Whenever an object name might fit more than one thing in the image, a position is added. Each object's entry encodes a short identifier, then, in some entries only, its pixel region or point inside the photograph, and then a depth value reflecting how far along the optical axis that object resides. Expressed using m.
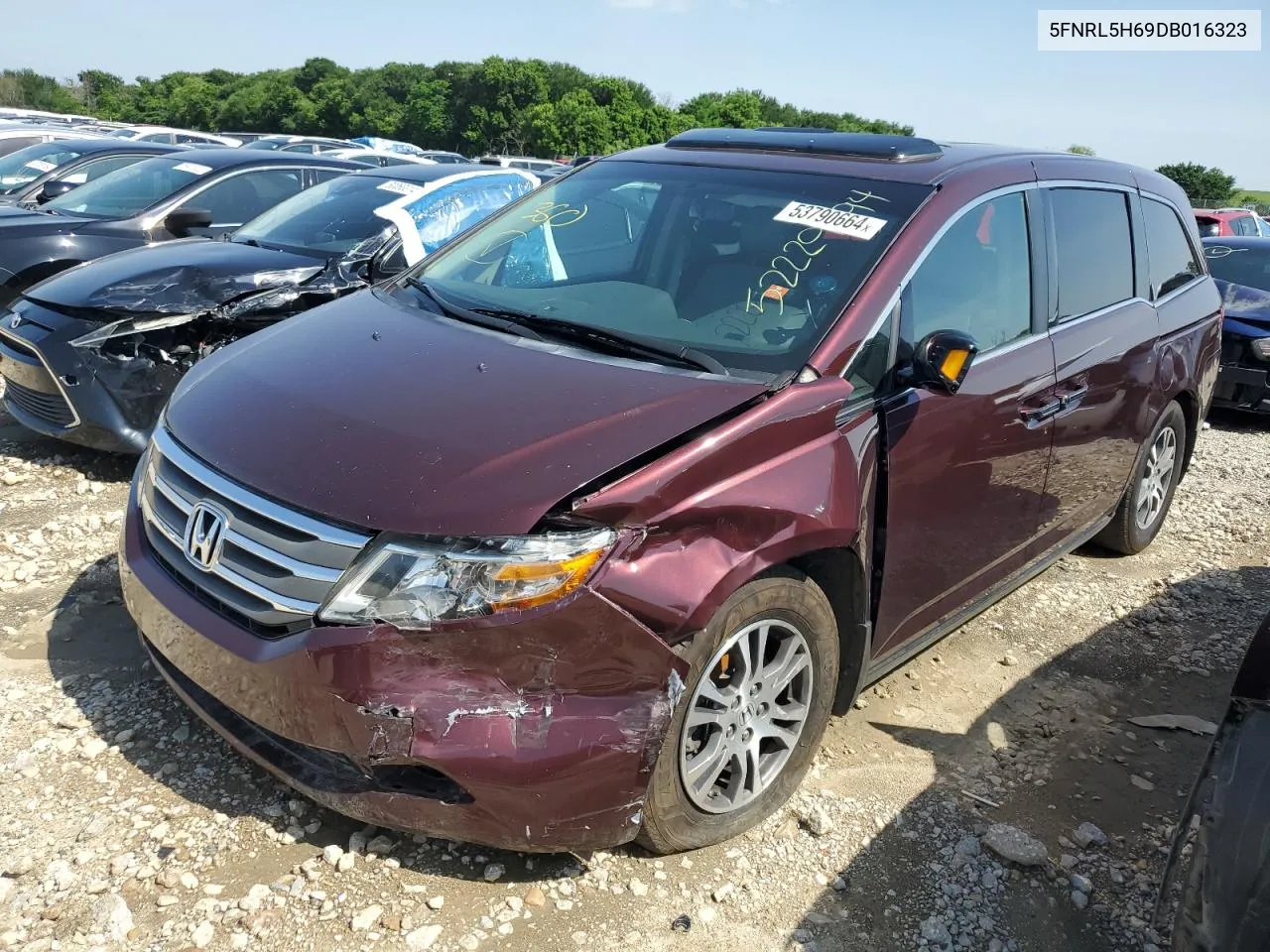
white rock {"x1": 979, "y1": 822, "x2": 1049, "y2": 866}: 2.74
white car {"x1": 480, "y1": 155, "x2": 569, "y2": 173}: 19.92
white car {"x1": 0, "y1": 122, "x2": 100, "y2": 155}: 13.80
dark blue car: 7.81
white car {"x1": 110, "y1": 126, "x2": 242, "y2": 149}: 18.39
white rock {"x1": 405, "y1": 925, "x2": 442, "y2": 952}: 2.26
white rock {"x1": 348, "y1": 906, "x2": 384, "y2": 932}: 2.30
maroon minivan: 2.15
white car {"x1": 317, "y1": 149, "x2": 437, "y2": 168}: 13.56
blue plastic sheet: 5.76
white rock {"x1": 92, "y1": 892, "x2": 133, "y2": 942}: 2.24
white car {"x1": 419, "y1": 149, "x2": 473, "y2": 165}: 23.56
